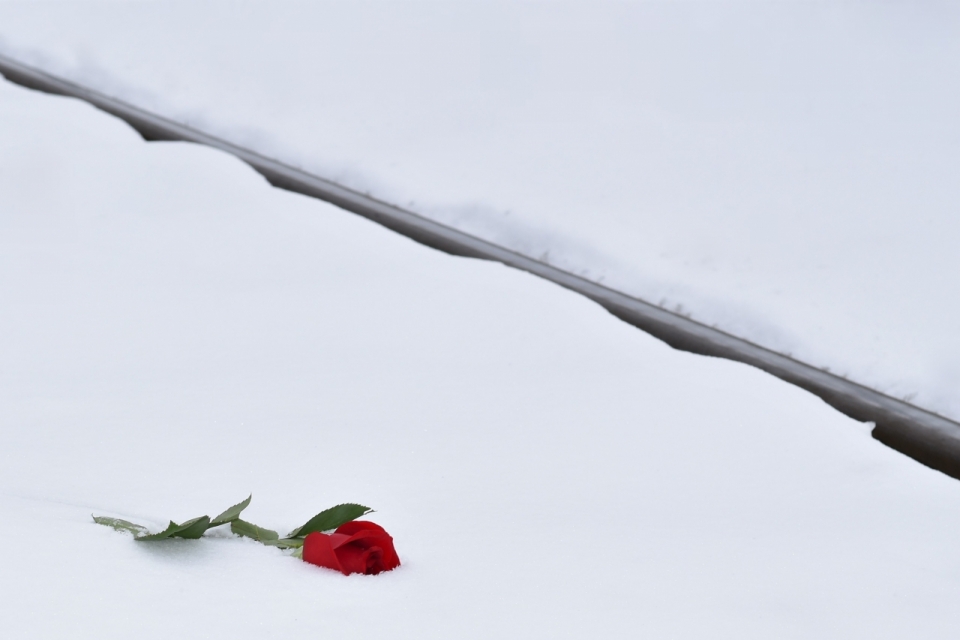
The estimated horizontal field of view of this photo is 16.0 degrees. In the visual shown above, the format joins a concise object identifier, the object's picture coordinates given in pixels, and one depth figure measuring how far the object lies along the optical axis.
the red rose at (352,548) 2.11
